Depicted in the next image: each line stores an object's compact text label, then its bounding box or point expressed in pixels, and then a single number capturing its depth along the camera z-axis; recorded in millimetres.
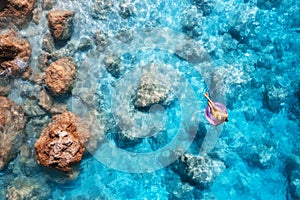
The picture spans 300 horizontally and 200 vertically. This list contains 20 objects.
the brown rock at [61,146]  5953
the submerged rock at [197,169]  6629
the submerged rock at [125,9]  7388
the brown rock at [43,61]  7015
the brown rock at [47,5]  7219
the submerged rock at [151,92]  6809
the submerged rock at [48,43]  7098
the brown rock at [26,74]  6965
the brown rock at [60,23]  6891
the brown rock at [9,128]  6464
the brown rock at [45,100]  6844
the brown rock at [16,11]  6781
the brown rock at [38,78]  6961
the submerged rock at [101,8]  7391
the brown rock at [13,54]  6559
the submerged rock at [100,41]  7293
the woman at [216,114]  6188
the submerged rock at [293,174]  6727
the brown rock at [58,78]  6664
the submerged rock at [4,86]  6840
